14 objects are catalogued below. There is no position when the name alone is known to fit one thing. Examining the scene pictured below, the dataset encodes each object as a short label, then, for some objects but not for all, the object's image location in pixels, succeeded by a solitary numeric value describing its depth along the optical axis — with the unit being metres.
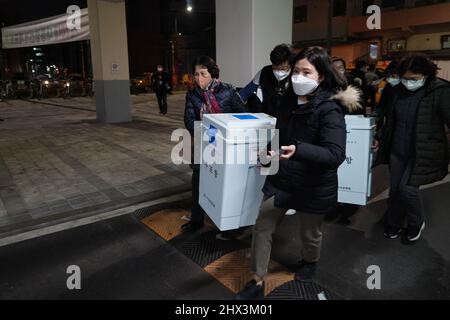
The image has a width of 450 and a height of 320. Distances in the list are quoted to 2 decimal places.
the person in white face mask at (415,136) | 3.37
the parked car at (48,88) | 21.41
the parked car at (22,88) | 21.16
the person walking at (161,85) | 13.39
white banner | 13.12
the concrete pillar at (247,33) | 5.22
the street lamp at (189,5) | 22.62
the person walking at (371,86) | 11.21
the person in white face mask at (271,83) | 3.38
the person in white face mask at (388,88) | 3.64
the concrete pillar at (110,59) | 11.02
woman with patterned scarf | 3.46
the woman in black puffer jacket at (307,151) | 2.39
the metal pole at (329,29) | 20.12
